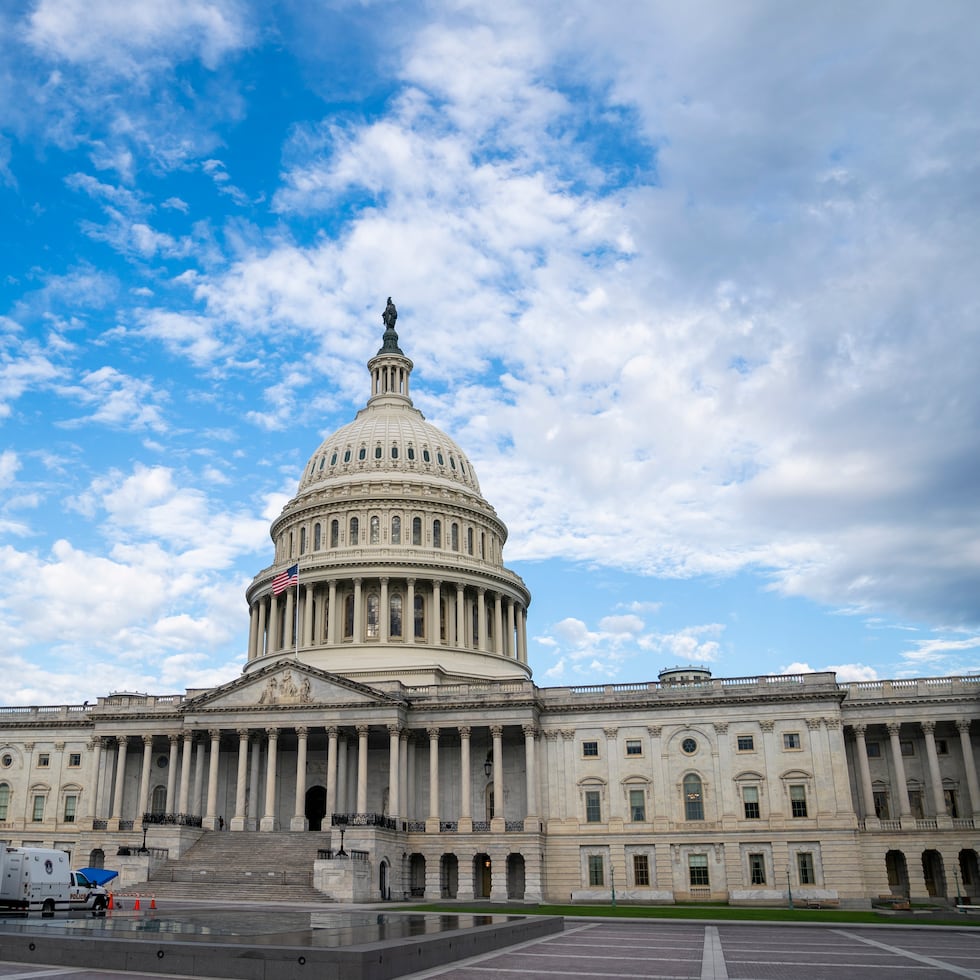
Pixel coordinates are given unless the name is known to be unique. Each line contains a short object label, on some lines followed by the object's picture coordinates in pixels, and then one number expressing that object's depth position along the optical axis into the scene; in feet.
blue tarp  176.04
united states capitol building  231.91
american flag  276.82
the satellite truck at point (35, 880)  123.03
